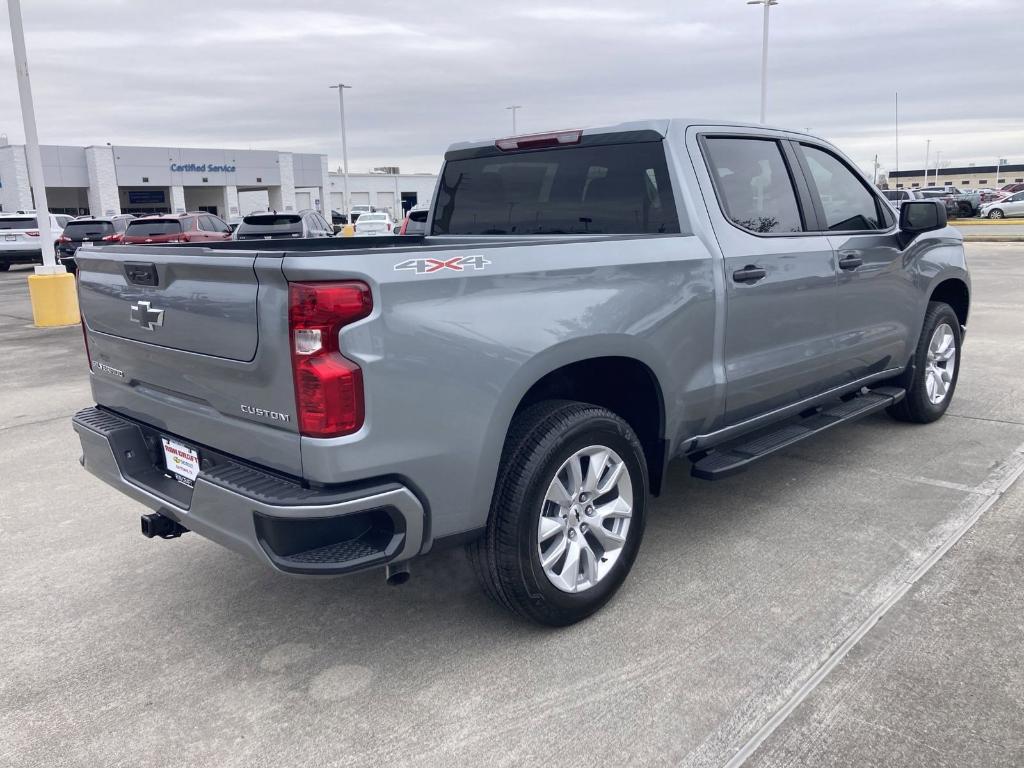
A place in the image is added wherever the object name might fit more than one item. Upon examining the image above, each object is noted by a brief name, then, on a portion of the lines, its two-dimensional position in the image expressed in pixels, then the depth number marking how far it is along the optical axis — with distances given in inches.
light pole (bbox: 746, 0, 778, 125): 1242.6
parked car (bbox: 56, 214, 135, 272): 845.2
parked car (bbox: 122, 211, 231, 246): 693.3
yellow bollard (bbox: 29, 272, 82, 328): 492.1
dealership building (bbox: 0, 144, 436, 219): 2160.4
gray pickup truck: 103.1
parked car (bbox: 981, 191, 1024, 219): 1545.3
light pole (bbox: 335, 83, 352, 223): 2019.3
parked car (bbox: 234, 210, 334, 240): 700.7
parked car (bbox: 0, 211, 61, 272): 942.4
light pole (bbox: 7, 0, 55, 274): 451.2
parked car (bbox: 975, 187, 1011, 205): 2012.8
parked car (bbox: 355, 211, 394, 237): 1108.5
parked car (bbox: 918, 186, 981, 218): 1647.4
